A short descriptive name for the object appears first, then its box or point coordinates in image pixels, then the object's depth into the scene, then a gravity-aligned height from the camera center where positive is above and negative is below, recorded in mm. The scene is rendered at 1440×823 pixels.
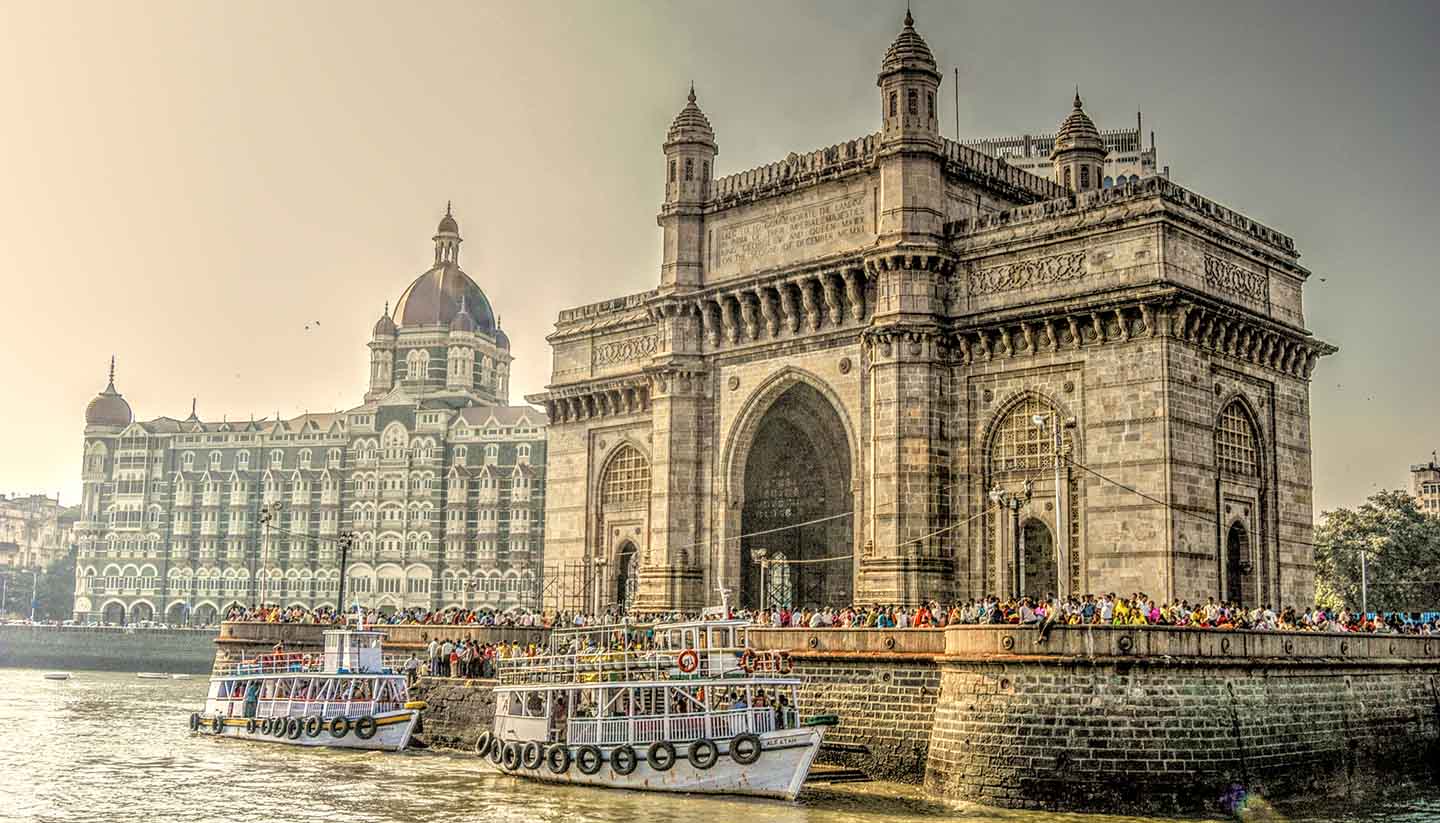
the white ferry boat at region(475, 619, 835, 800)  30188 -2071
